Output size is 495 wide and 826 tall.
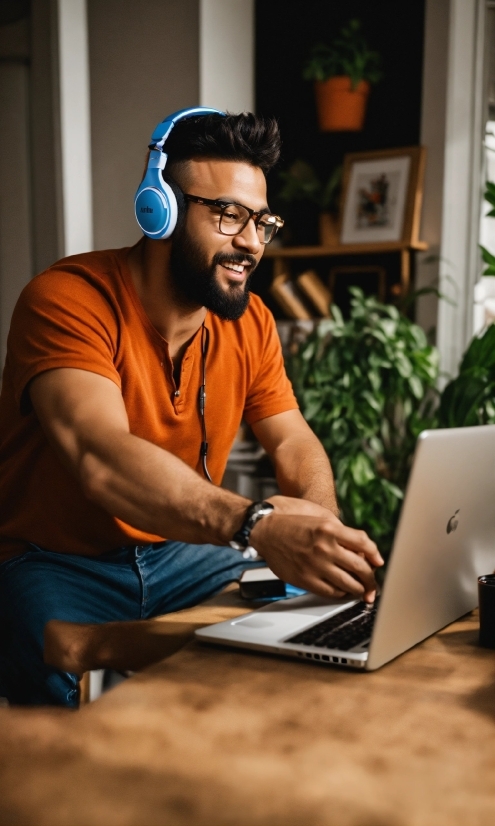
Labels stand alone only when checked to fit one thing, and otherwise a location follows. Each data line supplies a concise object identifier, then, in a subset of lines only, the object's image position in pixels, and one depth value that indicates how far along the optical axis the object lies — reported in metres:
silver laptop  0.95
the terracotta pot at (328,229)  3.77
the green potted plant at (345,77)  3.62
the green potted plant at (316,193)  3.78
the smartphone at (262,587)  1.36
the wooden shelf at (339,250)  3.46
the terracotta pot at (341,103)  3.68
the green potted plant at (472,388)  2.90
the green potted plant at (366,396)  3.17
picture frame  3.47
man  1.40
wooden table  0.65
